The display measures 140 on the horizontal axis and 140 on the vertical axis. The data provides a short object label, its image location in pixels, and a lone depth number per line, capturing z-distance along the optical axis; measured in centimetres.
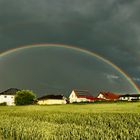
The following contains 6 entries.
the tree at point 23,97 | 6433
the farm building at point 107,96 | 9620
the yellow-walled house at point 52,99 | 8483
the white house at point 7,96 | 9290
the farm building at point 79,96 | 8932
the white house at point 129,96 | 9388
